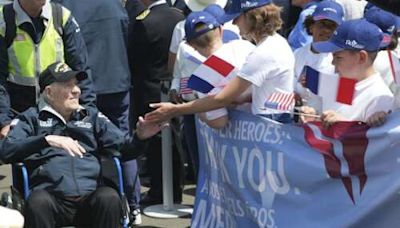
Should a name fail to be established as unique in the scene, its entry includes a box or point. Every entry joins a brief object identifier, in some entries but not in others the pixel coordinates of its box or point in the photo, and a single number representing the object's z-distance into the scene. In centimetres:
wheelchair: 1031
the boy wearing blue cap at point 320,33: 1102
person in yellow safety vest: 1170
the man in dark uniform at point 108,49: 1316
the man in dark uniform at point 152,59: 1395
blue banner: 853
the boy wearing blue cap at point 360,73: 878
